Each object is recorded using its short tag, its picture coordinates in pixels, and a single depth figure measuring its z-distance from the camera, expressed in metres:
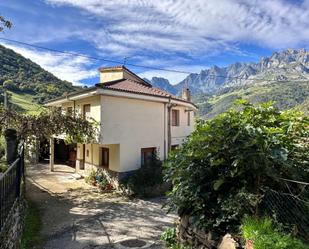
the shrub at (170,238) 8.18
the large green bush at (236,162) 5.87
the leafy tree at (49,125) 15.08
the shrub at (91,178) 19.06
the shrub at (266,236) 4.23
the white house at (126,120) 16.42
